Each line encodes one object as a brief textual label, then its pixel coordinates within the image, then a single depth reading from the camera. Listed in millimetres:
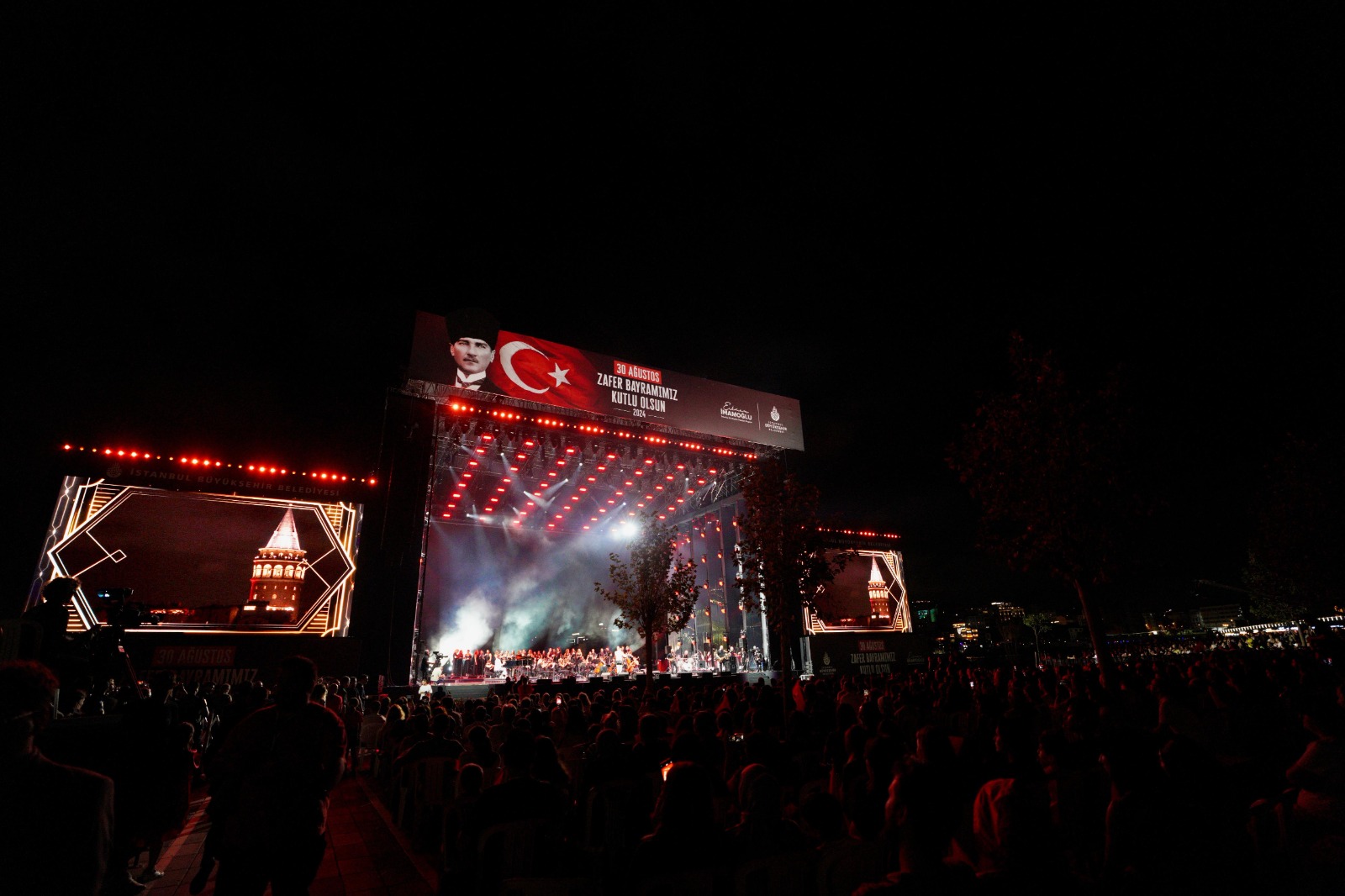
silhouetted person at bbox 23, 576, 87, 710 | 6551
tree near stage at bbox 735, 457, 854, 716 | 13531
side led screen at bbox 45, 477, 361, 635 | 16188
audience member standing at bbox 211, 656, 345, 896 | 3088
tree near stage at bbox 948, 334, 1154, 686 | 11586
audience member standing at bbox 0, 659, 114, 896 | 1988
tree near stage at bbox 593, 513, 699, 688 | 18969
